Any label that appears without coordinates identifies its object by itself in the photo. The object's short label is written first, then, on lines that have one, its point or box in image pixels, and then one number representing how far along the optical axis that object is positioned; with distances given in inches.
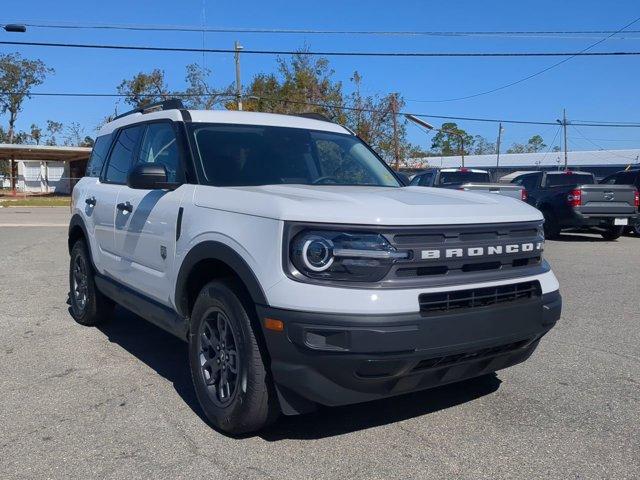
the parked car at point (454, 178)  563.8
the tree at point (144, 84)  2041.1
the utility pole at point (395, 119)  1555.1
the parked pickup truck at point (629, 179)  655.1
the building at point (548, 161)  2255.2
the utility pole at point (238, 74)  1291.8
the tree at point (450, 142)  3597.4
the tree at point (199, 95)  1601.9
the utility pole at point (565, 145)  2228.1
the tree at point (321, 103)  1497.3
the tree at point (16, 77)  2482.8
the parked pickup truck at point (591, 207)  580.1
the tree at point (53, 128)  3110.2
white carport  1626.5
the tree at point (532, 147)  4013.3
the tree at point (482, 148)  3836.1
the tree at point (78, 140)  2933.1
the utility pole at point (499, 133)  2633.9
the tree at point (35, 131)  3159.5
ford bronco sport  127.8
